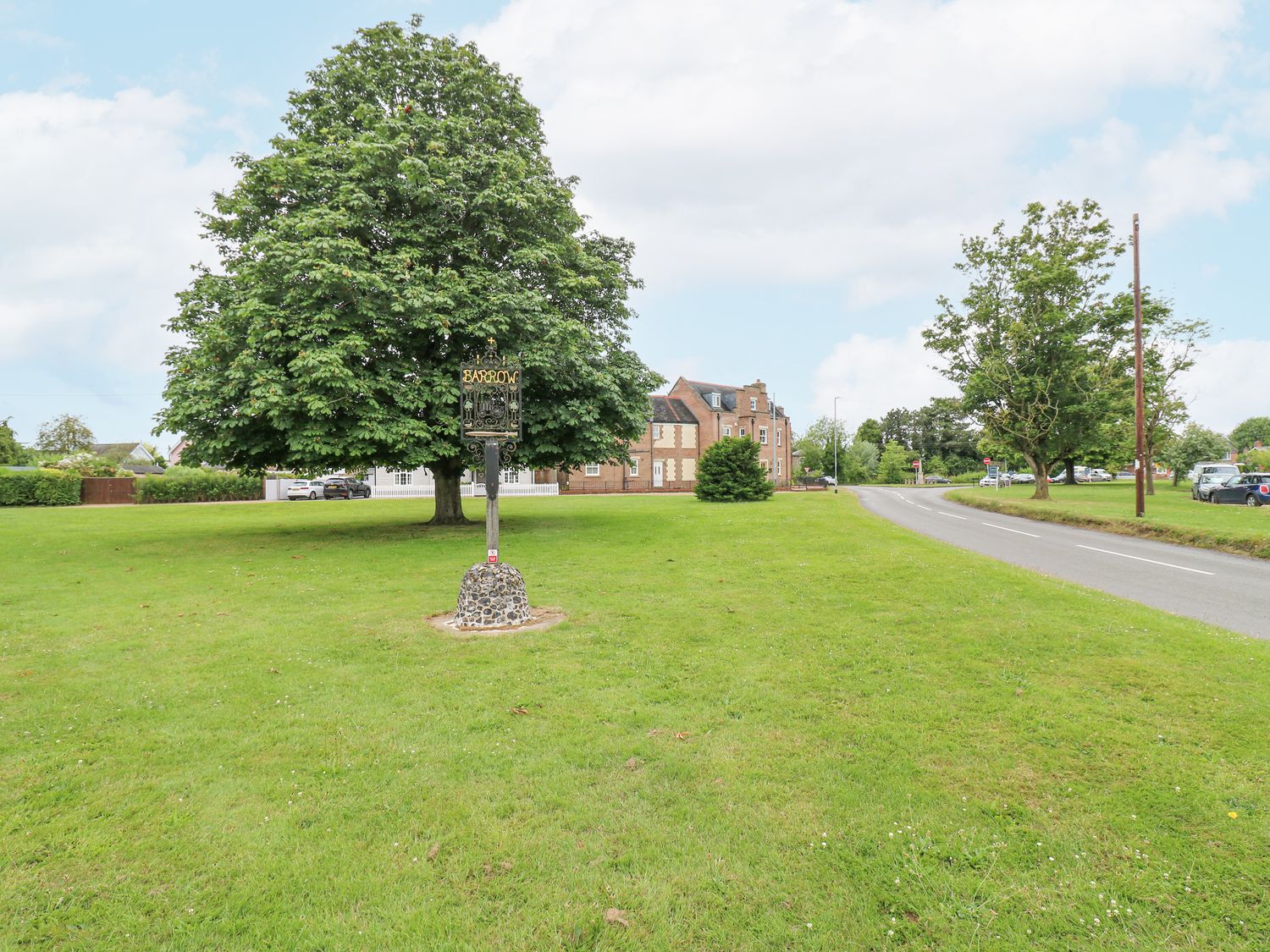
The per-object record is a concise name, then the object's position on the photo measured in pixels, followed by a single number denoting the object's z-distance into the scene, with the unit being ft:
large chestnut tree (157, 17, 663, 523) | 50.24
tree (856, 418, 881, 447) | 381.34
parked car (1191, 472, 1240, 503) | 104.99
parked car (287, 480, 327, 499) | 151.53
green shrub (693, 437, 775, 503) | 122.93
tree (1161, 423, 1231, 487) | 181.78
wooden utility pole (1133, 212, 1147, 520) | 76.48
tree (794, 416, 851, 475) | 308.81
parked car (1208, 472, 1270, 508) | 97.35
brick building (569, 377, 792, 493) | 197.47
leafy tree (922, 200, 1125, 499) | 116.16
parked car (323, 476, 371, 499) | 153.89
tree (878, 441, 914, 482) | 289.74
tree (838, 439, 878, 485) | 293.84
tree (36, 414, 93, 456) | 243.81
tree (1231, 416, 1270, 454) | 463.83
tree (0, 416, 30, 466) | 210.59
